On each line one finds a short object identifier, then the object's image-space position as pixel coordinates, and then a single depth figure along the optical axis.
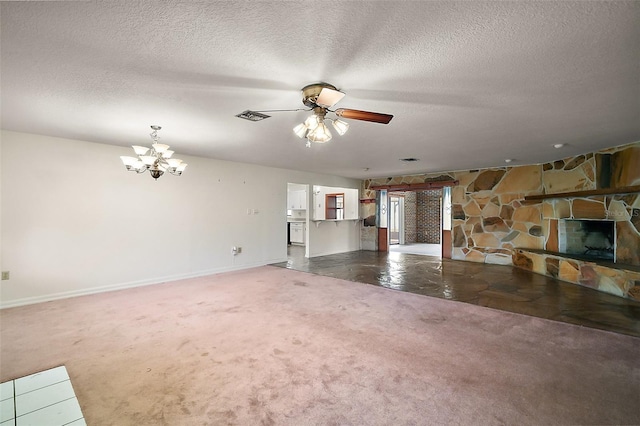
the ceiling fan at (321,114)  2.19
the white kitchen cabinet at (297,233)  9.97
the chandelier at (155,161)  3.48
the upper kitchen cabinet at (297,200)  9.45
